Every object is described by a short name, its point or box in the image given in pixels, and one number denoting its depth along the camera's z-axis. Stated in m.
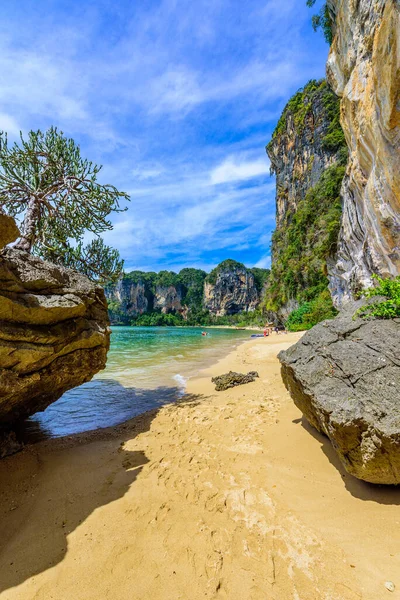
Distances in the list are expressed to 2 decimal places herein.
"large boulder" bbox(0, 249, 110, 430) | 3.93
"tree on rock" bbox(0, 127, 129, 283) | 7.09
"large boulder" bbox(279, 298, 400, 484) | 2.57
